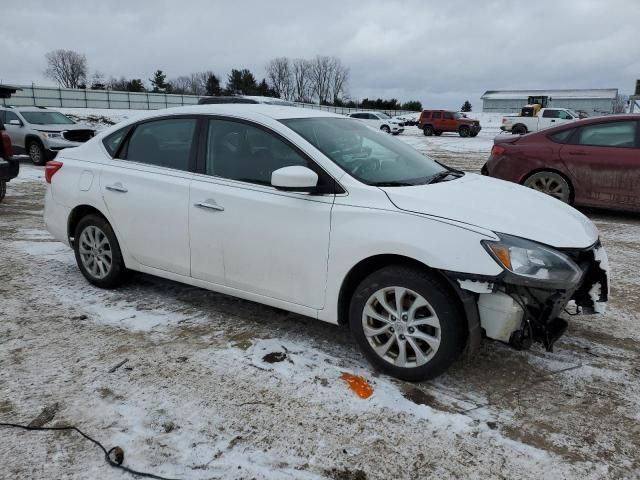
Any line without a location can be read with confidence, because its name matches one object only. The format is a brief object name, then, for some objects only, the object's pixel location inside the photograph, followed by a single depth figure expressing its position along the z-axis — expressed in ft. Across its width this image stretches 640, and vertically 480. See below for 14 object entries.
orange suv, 107.04
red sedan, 22.22
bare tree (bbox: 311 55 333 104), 320.70
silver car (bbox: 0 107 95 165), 43.21
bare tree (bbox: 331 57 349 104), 323.98
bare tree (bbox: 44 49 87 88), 263.70
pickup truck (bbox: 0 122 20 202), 25.19
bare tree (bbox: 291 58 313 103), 318.86
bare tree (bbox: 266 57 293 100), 313.46
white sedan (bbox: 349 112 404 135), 108.17
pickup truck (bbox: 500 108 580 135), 94.94
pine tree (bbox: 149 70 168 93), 270.26
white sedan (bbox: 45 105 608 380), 8.89
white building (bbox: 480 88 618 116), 220.02
